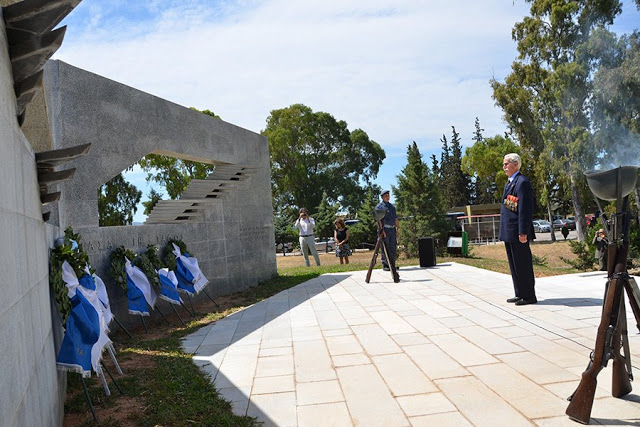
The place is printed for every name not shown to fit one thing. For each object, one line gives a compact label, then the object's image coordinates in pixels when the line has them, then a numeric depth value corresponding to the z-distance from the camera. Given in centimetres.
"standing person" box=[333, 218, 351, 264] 1495
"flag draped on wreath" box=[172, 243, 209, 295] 764
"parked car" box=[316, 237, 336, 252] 2685
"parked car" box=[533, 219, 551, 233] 4459
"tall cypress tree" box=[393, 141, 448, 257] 1788
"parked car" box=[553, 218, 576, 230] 4429
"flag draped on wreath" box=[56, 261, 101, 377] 351
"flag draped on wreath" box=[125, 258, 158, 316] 632
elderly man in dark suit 634
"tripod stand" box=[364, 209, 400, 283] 950
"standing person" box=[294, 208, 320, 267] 1404
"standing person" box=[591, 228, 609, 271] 885
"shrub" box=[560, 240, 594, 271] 1030
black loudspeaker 1190
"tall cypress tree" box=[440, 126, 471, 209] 6034
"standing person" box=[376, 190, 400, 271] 1049
